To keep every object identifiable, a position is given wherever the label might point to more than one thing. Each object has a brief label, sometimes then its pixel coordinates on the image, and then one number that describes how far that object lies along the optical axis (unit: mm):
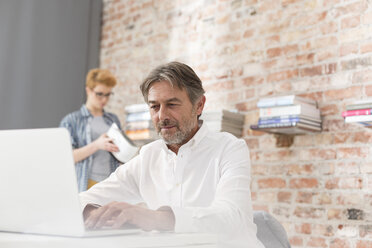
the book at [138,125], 3109
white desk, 792
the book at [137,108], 3171
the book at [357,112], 2162
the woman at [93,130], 2922
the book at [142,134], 3094
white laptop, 821
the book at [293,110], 2424
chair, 1484
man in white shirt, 1360
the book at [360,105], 2160
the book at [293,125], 2406
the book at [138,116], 3139
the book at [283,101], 2438
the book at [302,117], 2426
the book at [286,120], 2414
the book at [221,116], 2775
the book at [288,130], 2472
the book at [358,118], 2156
